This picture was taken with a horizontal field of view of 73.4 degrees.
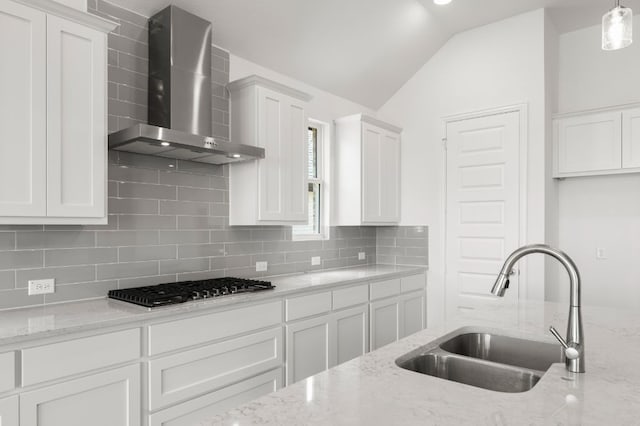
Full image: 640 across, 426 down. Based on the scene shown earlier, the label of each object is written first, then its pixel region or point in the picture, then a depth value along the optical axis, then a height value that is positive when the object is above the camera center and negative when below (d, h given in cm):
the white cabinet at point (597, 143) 384 +66
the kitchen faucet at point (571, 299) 130 -26
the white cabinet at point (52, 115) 204 +50
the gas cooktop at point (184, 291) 236 -48
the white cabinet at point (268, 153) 329 +49
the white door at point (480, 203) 422 +10
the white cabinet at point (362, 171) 438 +44
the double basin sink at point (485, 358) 147 -57
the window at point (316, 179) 445 +35
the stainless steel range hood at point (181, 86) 276 +84
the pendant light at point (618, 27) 171 +75
